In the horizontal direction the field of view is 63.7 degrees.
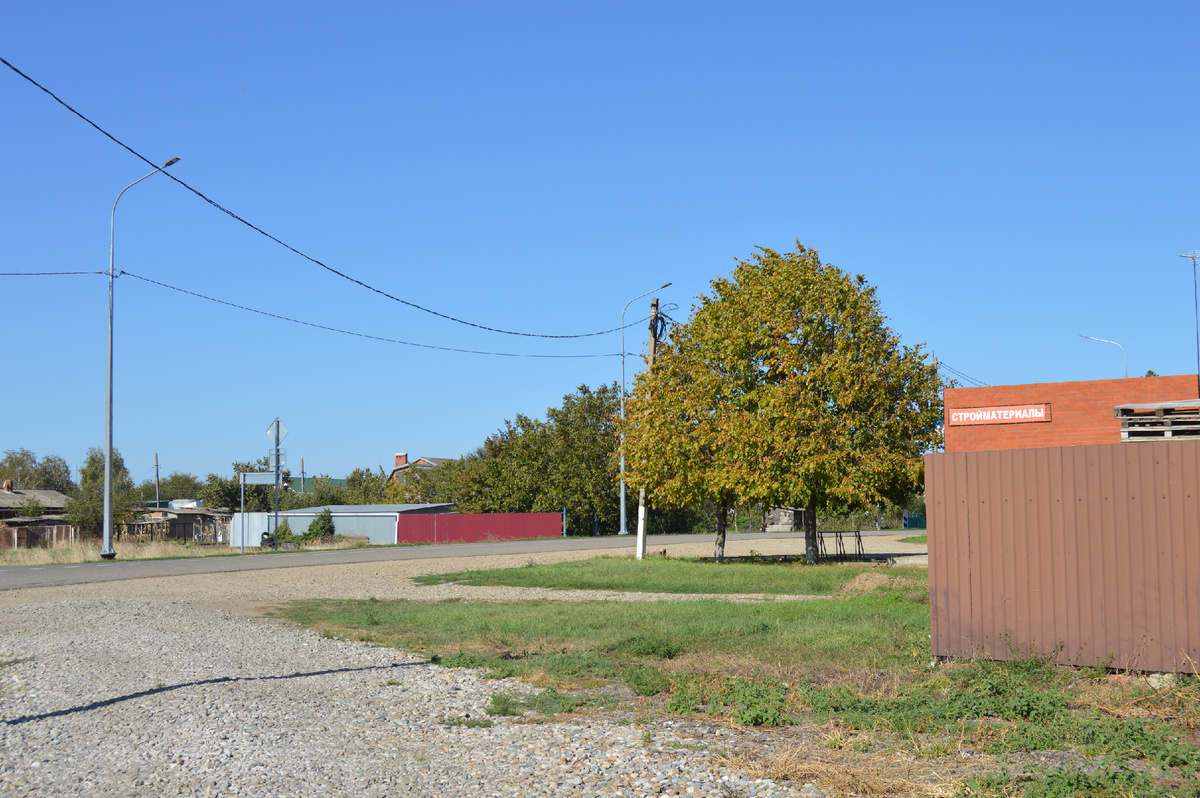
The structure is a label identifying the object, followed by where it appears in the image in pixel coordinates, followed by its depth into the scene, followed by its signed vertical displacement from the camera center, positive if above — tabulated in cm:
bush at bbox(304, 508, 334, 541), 5316 -388
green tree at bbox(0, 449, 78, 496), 10544 -101
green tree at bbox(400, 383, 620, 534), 6003 -87
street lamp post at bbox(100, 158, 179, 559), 2970 -11
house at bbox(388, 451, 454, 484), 8613 -80
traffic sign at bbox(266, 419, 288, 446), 3506 +98
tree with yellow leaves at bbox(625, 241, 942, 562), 2556 +130
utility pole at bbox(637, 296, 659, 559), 2929 -109
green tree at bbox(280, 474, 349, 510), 8125 -340
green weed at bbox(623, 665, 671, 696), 880 -213
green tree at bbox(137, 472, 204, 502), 11825 -341
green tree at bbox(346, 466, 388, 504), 8950 -277
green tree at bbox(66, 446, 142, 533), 5103 -260
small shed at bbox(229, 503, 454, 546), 5559 -387
